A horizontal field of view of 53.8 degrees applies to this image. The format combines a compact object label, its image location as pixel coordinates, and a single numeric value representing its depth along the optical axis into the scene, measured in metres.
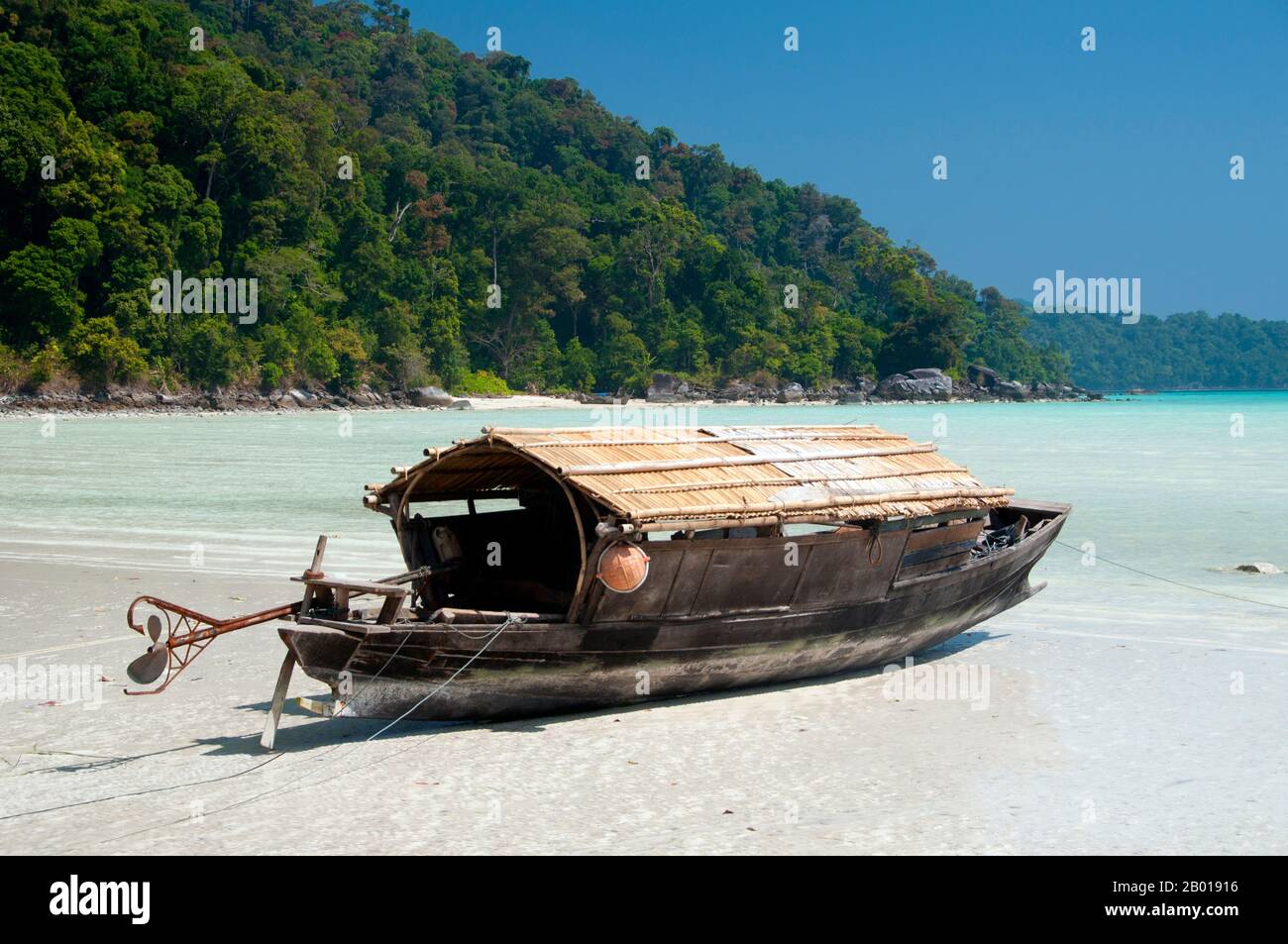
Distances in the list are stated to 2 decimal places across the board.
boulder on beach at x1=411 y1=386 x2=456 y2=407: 67.56
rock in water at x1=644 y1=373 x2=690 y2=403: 82.75
